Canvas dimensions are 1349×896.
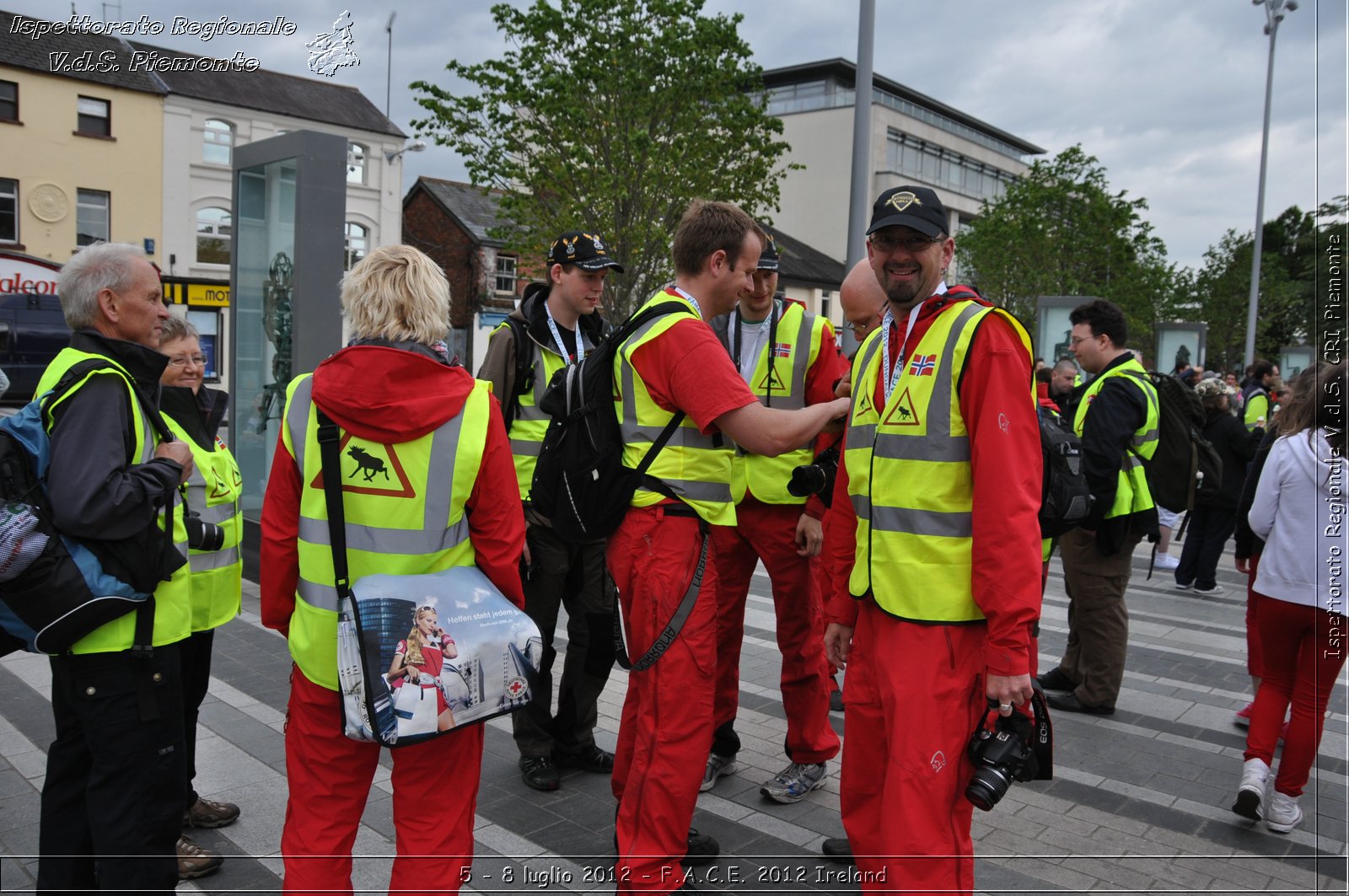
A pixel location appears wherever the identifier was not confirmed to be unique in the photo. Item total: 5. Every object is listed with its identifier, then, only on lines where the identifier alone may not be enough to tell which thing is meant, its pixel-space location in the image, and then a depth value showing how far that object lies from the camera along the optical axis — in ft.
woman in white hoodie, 13.58
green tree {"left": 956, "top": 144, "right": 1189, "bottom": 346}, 106.52
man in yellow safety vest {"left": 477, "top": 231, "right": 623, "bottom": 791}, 14.79
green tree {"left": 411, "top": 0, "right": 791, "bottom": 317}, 59.47
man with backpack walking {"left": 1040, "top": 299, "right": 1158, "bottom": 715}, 18.20
